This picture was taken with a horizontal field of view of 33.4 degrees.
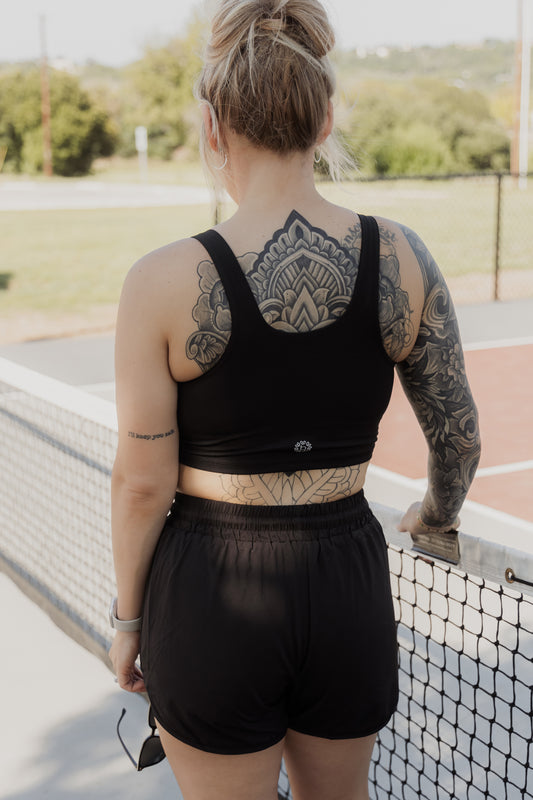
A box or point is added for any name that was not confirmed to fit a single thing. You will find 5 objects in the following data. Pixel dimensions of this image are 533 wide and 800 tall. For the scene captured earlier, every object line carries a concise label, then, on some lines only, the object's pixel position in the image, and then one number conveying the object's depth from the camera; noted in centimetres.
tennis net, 301
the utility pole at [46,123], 5697
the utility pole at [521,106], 3234
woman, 158
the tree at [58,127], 6331
